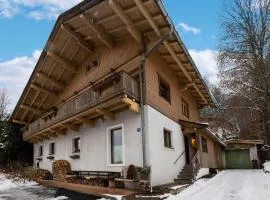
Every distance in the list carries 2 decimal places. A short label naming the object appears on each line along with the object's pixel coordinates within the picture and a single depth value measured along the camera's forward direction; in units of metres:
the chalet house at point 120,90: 8.41
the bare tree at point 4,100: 31.52
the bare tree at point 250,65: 16.63
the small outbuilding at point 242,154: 19.34
